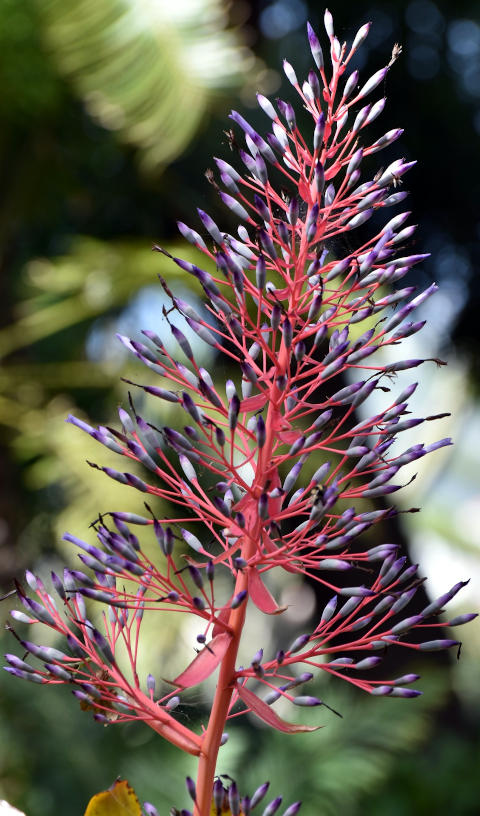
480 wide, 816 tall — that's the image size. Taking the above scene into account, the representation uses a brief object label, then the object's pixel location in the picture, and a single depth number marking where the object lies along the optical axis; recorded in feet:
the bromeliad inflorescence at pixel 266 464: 4.15
